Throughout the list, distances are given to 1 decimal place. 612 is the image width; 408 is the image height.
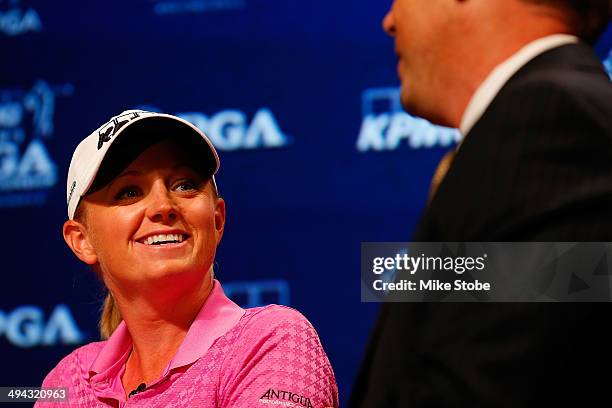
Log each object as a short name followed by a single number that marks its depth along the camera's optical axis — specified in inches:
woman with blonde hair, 253.6
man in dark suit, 211.0
